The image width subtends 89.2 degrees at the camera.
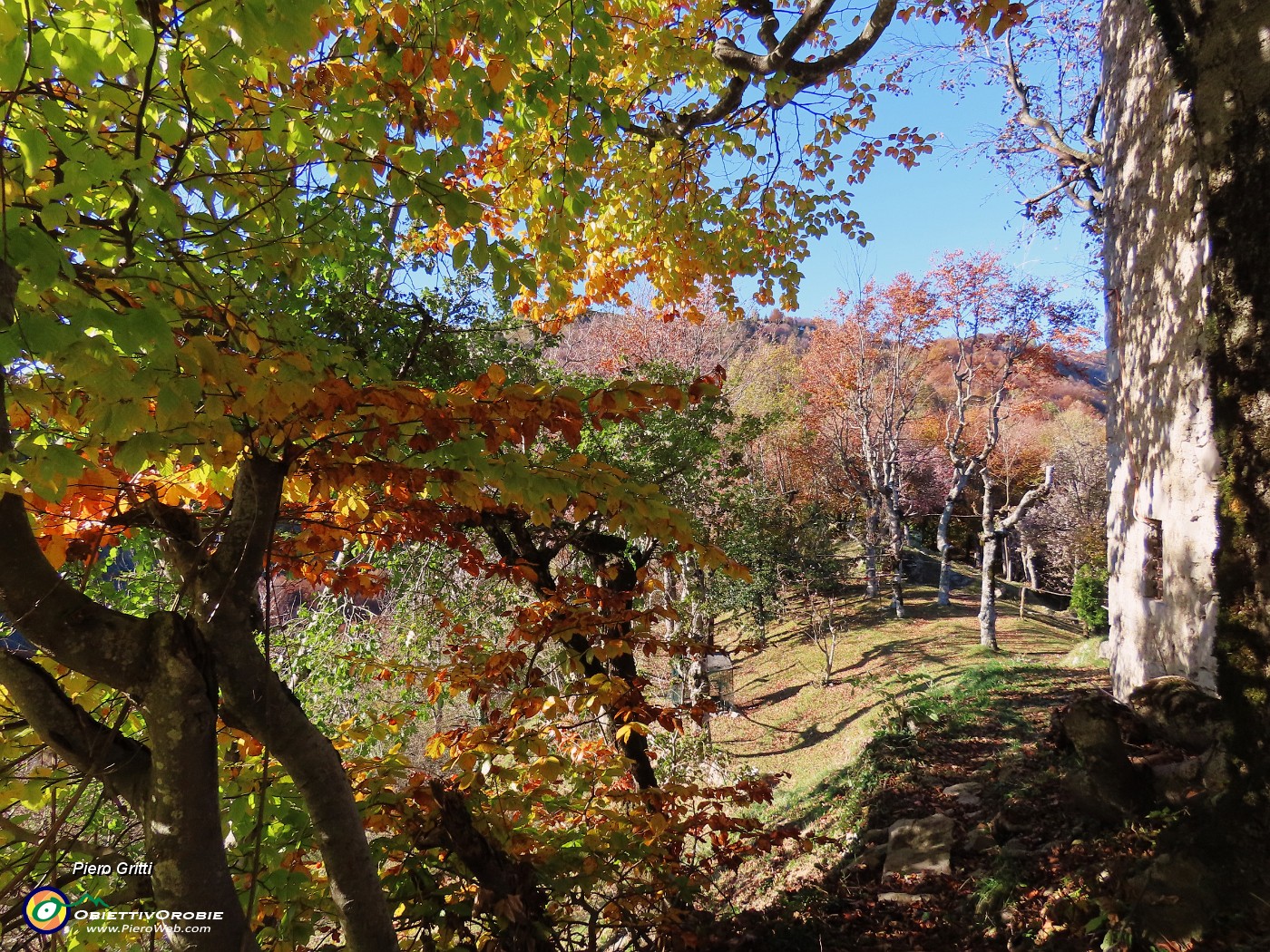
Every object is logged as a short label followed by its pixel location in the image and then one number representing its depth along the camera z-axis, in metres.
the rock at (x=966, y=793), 4.79
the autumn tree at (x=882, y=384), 16.67
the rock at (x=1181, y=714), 3.30
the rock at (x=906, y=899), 3.76
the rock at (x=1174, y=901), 2.15
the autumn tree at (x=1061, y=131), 8.91
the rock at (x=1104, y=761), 3.13
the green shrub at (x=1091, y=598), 12.88
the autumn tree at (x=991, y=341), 14.06
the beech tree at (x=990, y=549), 12.53
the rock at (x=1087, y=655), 9.19
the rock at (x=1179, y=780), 2.90
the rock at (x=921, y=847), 4.05
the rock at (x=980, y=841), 3.96
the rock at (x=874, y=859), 4.51
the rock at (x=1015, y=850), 3.54
